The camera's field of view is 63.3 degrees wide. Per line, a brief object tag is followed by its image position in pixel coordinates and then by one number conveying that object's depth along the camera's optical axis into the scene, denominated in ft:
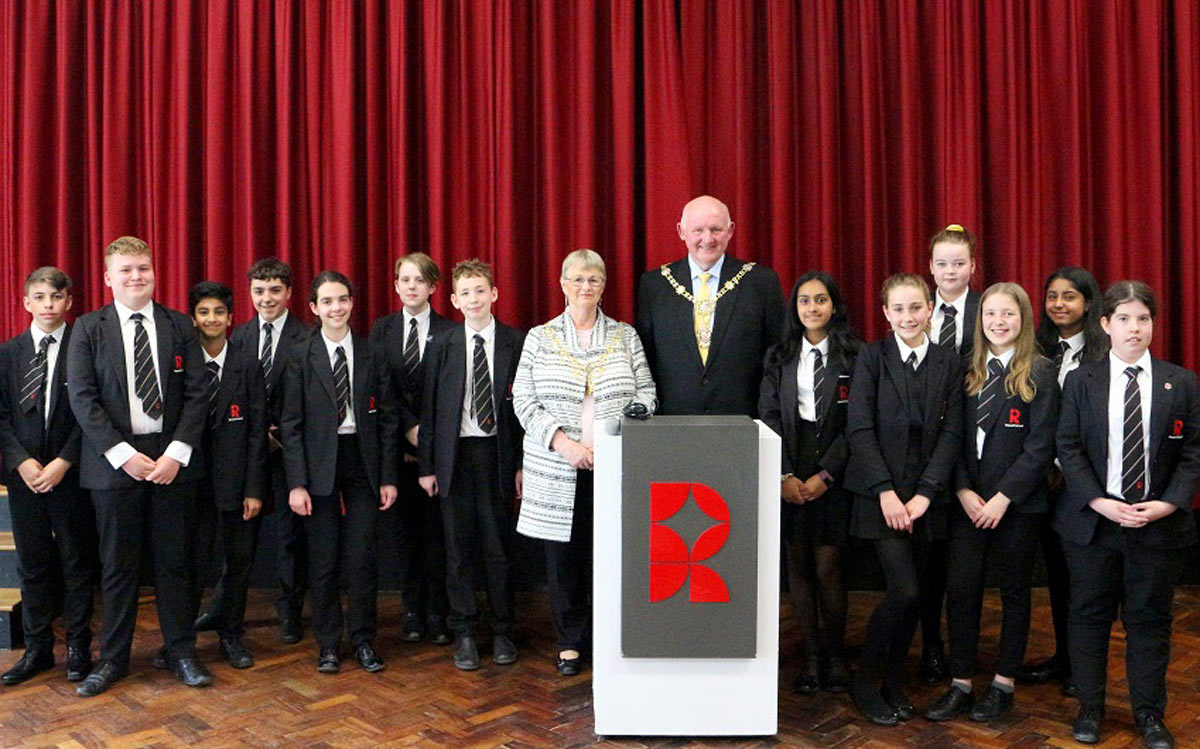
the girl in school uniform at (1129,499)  8.64
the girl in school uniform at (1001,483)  9.17
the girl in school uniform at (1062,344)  10.30
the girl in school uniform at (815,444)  10.05
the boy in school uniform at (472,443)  11.17
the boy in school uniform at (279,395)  11.81
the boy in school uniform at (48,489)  10.62
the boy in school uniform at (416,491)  12.12
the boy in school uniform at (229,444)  11.05
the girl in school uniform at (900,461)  9.32
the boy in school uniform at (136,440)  10.13
